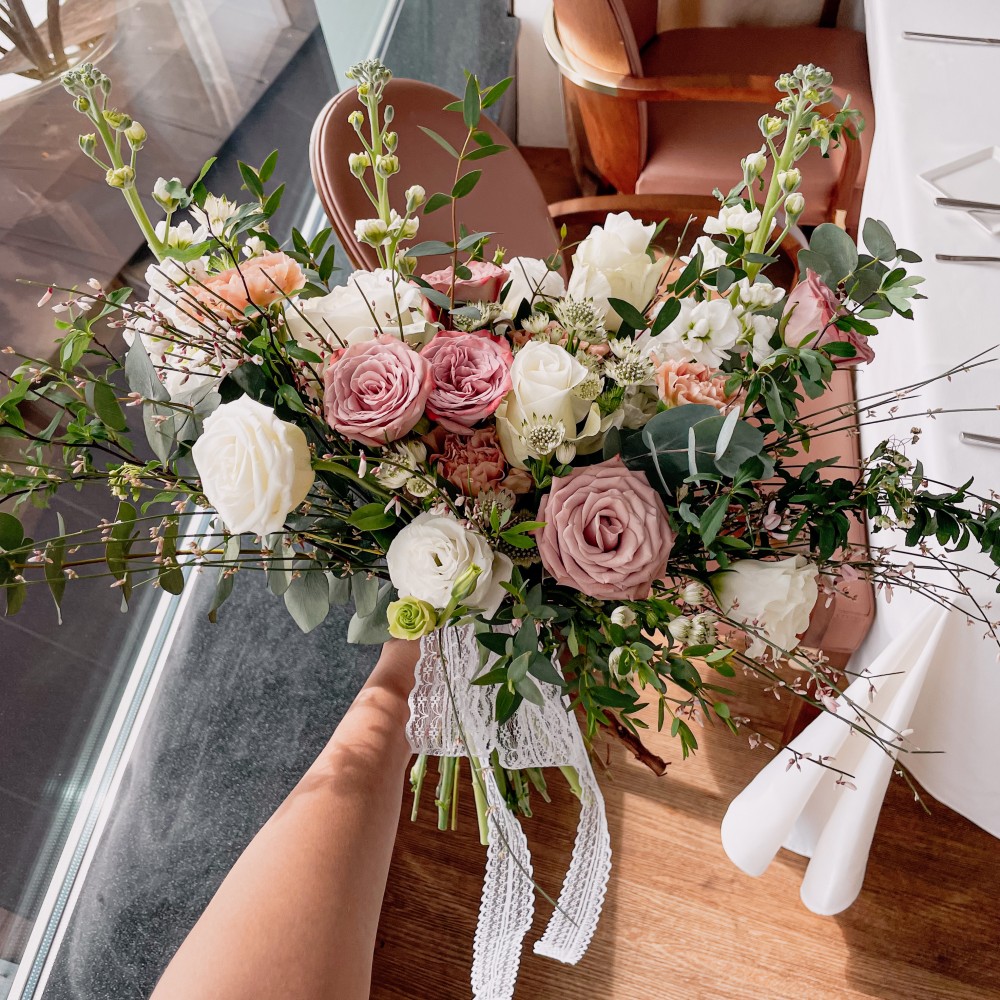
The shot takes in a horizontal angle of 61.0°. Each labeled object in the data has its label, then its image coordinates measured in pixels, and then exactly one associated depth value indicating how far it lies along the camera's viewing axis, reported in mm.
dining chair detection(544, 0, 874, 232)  1827
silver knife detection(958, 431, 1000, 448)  1077
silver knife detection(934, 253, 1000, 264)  1293
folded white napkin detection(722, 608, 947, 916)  1009
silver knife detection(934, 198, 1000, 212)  1360
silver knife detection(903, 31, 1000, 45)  1658
